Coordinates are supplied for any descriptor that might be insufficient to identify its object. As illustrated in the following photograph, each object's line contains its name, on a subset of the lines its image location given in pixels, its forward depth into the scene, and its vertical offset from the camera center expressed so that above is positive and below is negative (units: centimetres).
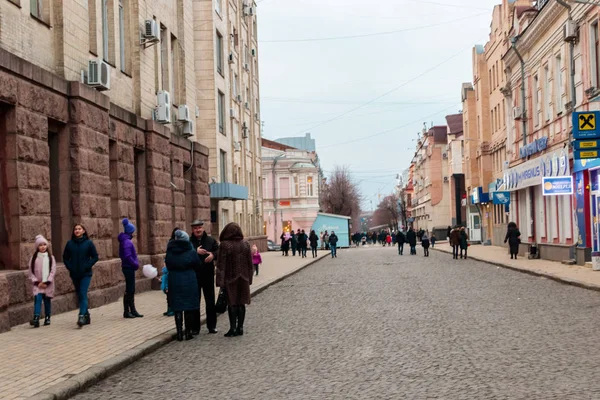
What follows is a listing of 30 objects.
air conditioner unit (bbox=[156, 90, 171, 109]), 2352 +351
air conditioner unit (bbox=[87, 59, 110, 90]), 1744 +317
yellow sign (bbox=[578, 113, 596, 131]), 2167 +229
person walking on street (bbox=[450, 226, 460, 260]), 4028 -119
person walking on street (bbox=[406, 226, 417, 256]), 4809 -146
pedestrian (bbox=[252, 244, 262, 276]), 2552 -118
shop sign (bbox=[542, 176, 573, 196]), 2792 +88
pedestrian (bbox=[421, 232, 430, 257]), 4575 -151
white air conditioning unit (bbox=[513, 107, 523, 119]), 3737 +450
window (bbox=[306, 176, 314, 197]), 8659 +339
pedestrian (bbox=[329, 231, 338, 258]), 4804 -137
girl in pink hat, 1298 -76
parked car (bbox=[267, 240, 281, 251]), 6832 -223
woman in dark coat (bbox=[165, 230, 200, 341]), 1197 -81
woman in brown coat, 1243 -77
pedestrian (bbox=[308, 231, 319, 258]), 4814 -135
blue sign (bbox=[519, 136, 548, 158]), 3300 +270
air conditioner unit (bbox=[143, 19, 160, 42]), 2198 +509
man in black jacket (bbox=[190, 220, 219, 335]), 1289 -71
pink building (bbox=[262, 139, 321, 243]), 8606 +264
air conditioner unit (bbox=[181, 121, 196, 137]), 2684 +300
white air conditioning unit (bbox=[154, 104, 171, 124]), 2328 +303
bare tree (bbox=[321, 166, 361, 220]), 11919 +329
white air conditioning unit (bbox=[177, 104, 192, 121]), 2653 +349
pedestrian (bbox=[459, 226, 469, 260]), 4006 -124
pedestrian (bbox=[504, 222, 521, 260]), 3578 -113
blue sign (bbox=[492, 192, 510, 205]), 4331 +81
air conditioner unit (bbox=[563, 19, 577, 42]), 2764 +597
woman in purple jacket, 1442 -72
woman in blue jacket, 1346 -53
